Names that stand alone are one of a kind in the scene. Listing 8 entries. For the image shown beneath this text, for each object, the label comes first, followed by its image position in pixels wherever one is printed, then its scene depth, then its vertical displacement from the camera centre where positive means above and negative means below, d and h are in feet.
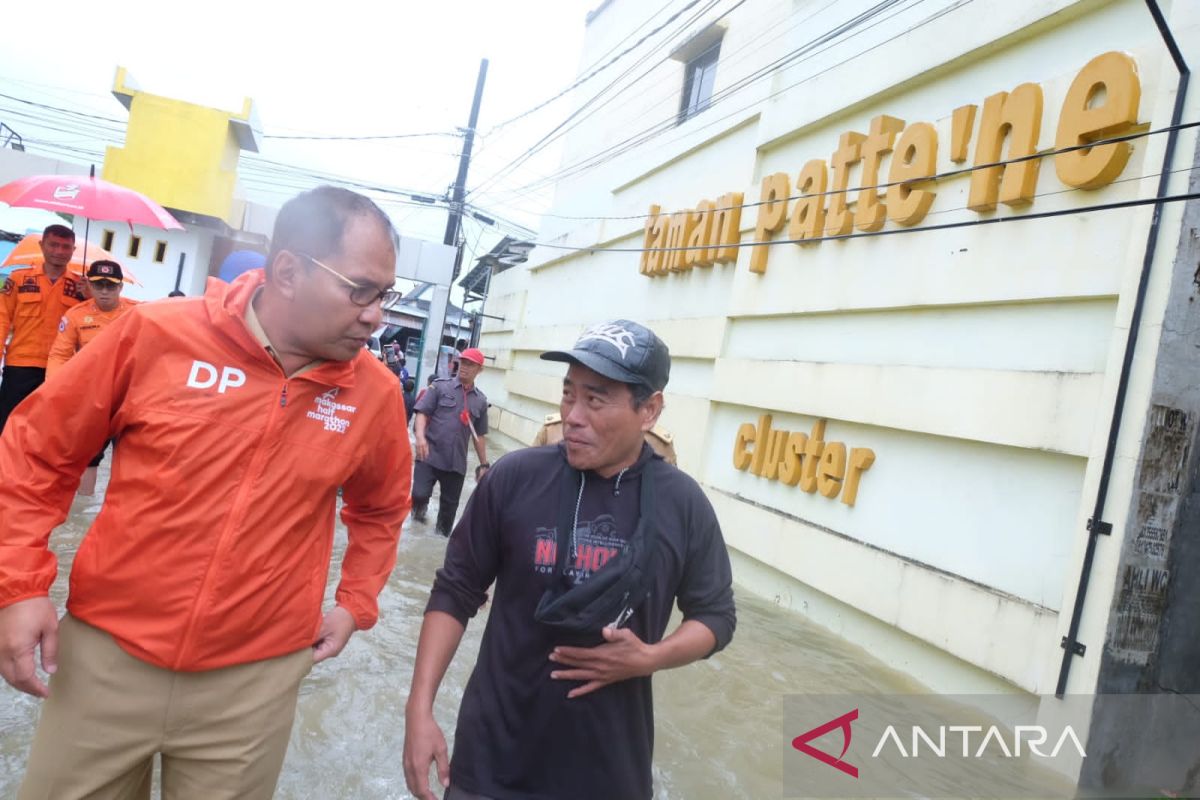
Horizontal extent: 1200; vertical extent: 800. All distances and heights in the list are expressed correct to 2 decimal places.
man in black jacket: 6.51 -1.57
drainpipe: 15.16 +2.01
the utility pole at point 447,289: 71.72 +5.73
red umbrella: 20.53 +2.18
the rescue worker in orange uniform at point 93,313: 20.01 -0.40
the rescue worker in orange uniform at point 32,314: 21.25 -0.73
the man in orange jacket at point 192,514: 6.53 -1.51
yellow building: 68.54 +12.00
